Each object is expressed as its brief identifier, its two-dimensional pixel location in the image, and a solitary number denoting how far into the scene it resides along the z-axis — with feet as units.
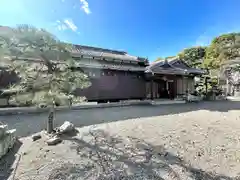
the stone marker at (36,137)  11.16
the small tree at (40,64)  9.68
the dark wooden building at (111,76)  27.72
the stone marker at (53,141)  10.10
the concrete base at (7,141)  9.07
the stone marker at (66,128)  11.92
